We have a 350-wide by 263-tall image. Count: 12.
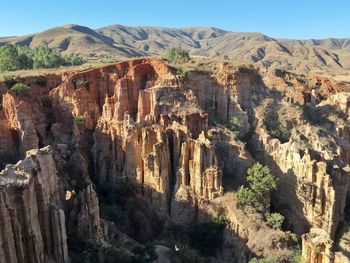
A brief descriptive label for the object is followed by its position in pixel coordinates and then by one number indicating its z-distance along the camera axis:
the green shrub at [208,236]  33.88
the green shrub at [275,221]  33.50
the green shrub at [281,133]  46.95
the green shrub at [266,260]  28.14
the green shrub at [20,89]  42.06
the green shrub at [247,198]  34.81
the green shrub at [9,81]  43.93
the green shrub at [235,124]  46.92
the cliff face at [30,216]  19.45
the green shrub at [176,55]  59.44
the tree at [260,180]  35.53
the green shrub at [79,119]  42.38
